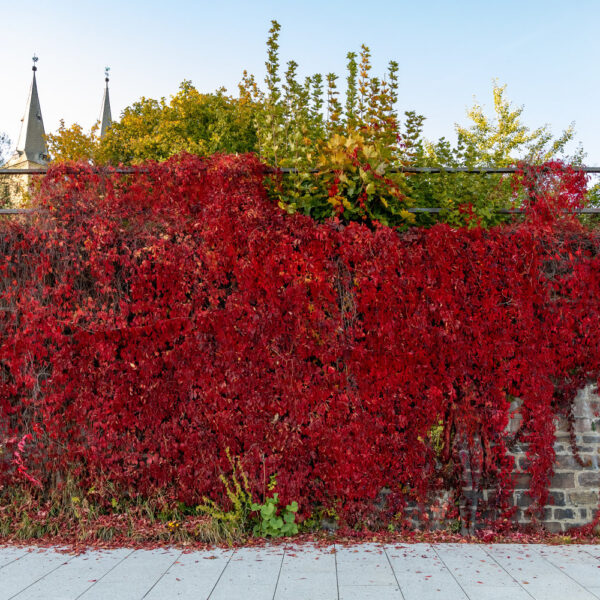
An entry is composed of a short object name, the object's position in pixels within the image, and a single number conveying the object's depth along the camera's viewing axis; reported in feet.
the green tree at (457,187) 21.83
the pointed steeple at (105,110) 126.60
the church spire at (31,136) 125.08
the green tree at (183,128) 54.54
